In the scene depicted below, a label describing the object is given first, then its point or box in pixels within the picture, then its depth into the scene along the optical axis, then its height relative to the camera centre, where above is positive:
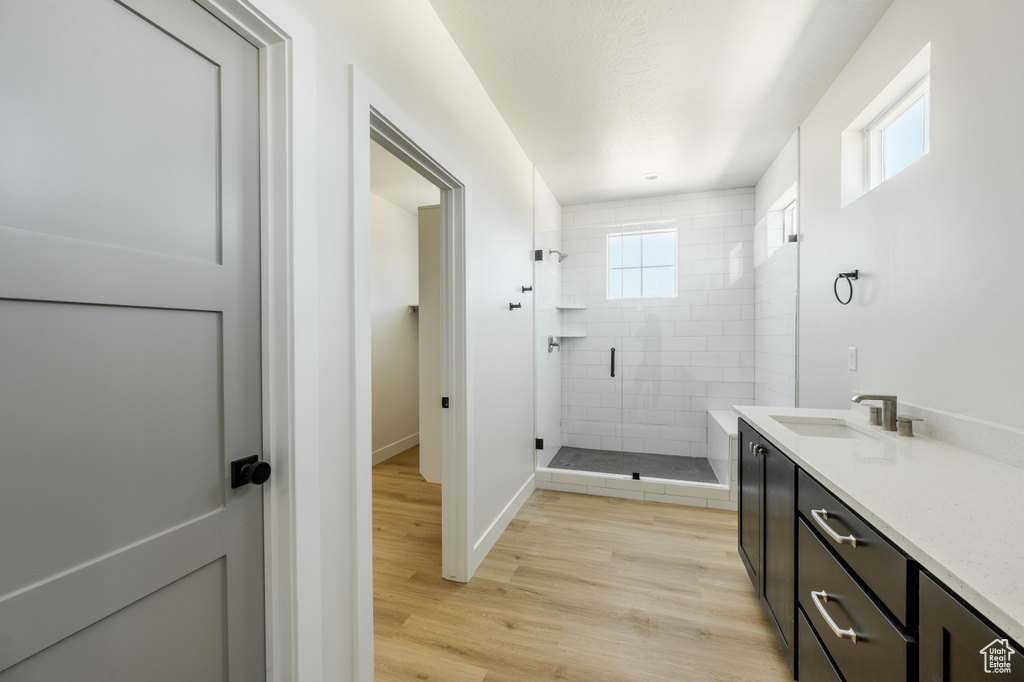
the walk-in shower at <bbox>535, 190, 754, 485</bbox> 3.46 -0.02
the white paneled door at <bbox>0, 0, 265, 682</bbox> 0.65 -0.01
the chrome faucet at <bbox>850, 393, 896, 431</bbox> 1.61 -0.28
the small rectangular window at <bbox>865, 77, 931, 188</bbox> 1.69 +0.89
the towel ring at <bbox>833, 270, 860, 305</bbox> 2.00 +0.28
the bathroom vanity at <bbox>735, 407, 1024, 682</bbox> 0.65 -0.44
